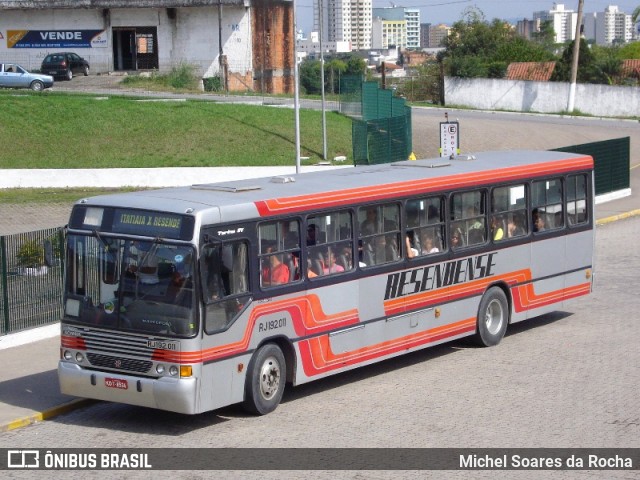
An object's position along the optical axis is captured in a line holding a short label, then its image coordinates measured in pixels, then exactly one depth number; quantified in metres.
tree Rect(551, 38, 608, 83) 71.06
